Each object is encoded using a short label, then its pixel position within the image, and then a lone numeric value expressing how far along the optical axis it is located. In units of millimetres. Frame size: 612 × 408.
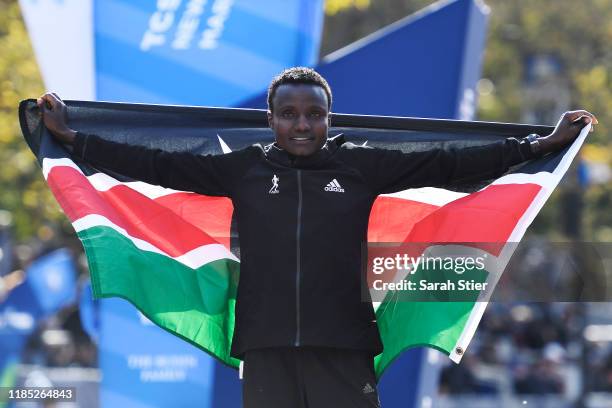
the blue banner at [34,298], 24625
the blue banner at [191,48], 15797
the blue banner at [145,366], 15492
